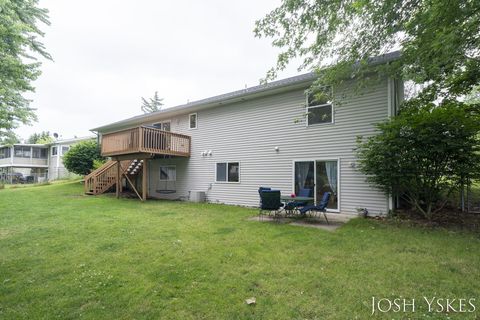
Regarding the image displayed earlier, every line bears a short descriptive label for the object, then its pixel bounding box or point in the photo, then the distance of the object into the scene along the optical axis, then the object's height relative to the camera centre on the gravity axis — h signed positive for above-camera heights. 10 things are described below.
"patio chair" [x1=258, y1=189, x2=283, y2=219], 7.38 -0.93
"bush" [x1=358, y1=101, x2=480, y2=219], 6.07 +0.47
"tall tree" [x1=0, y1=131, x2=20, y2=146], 14.91 +1.70
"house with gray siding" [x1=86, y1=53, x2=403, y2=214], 8.21 +1.09
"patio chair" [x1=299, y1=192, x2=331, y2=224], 6.98 -1.09
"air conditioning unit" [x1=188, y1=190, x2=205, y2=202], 12.12 -1.38
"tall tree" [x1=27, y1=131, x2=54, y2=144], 53.84 +6.73
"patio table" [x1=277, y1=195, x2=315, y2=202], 7.38 -0.89
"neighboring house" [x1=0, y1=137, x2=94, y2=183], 29.66 +0.82
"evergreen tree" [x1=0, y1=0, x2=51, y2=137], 5.48 +2.97
